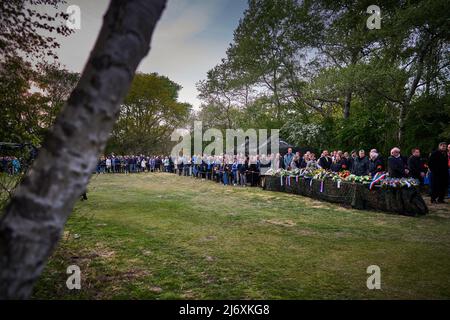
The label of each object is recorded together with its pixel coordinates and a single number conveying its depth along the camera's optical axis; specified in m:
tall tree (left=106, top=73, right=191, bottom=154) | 38.53
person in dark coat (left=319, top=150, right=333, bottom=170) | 13.72
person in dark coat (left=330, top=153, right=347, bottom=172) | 13.02
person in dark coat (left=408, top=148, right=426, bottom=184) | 11.36
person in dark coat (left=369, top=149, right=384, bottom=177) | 10.39
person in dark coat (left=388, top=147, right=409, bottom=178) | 9.10
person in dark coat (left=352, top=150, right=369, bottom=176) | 11.22
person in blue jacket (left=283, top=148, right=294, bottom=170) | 15.59
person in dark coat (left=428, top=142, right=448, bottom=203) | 10.64
